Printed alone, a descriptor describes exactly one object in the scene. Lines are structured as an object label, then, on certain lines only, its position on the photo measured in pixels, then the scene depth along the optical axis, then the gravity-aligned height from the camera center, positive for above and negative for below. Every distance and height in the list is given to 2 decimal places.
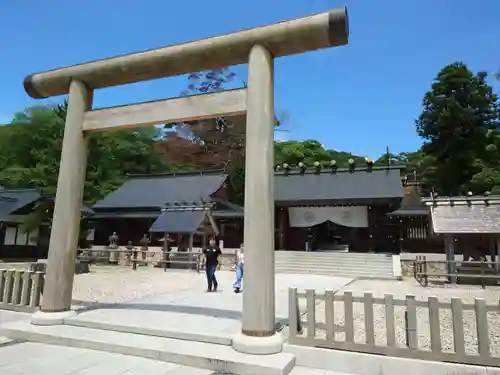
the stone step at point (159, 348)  4.19 -1.32
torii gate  4.81 +2.16
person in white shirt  10.64 -0.83
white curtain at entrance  23.44 +2.24
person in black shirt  10.90 -0.54
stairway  18.09 -0.80
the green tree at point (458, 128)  29.39 +10.40
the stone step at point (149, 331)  4.98 -1.25
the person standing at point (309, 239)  24.22 +0.66
